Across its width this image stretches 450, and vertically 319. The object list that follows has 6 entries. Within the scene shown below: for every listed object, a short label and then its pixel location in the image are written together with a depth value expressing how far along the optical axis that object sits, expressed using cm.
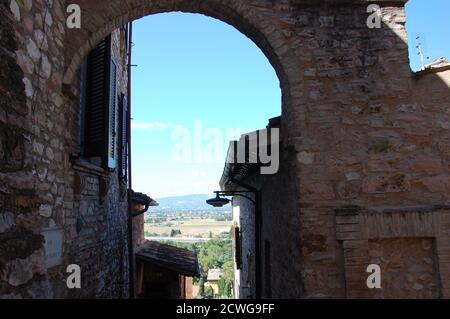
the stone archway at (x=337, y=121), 343
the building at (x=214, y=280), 4404
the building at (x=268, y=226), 393
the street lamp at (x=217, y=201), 768
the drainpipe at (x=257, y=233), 717
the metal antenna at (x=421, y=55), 568
